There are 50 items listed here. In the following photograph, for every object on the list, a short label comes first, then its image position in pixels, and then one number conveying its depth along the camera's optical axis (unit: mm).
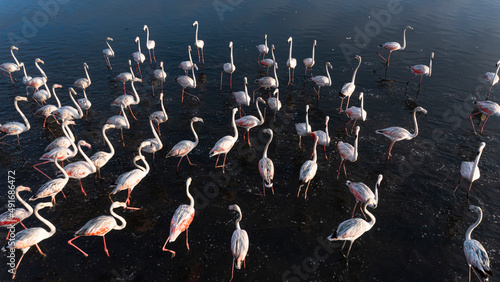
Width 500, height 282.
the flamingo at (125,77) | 17031
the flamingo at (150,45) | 20812
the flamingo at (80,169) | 10117
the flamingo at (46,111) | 13758
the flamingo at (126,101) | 14664
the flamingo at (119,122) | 12992
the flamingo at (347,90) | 14852
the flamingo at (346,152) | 10955
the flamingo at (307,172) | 10086
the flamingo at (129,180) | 9750
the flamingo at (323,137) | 12039
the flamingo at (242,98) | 14953
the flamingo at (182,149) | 11383
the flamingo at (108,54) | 19567
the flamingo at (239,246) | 7741
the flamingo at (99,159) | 10617
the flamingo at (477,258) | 7293
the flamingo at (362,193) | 9184
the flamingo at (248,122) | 13148
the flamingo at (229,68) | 18000
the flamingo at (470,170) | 10094
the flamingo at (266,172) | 10331
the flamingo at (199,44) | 21062
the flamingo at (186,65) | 18453
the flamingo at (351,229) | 8023
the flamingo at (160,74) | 17031
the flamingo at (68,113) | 13452
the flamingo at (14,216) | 8680
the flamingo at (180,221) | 8297
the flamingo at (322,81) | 16328
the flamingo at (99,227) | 8219
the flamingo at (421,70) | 17219
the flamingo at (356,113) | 13430
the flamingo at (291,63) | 18500
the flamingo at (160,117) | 13781
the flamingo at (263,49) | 20158
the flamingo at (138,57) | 19438
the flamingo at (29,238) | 7910
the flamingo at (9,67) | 17500
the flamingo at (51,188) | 9328
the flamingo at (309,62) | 18641
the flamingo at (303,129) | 12680
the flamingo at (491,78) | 16562
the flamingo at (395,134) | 12023
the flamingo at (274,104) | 14625
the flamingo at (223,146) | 11516
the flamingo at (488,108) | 13681
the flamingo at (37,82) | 16078
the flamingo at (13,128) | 12500
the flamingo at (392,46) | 19953
